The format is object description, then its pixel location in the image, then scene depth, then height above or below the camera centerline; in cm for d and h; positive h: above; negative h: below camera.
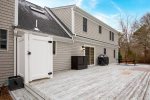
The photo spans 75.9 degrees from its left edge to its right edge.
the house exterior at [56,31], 379 +120
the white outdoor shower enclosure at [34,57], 353 -23
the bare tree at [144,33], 1419 +265
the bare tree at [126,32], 1572 +313
